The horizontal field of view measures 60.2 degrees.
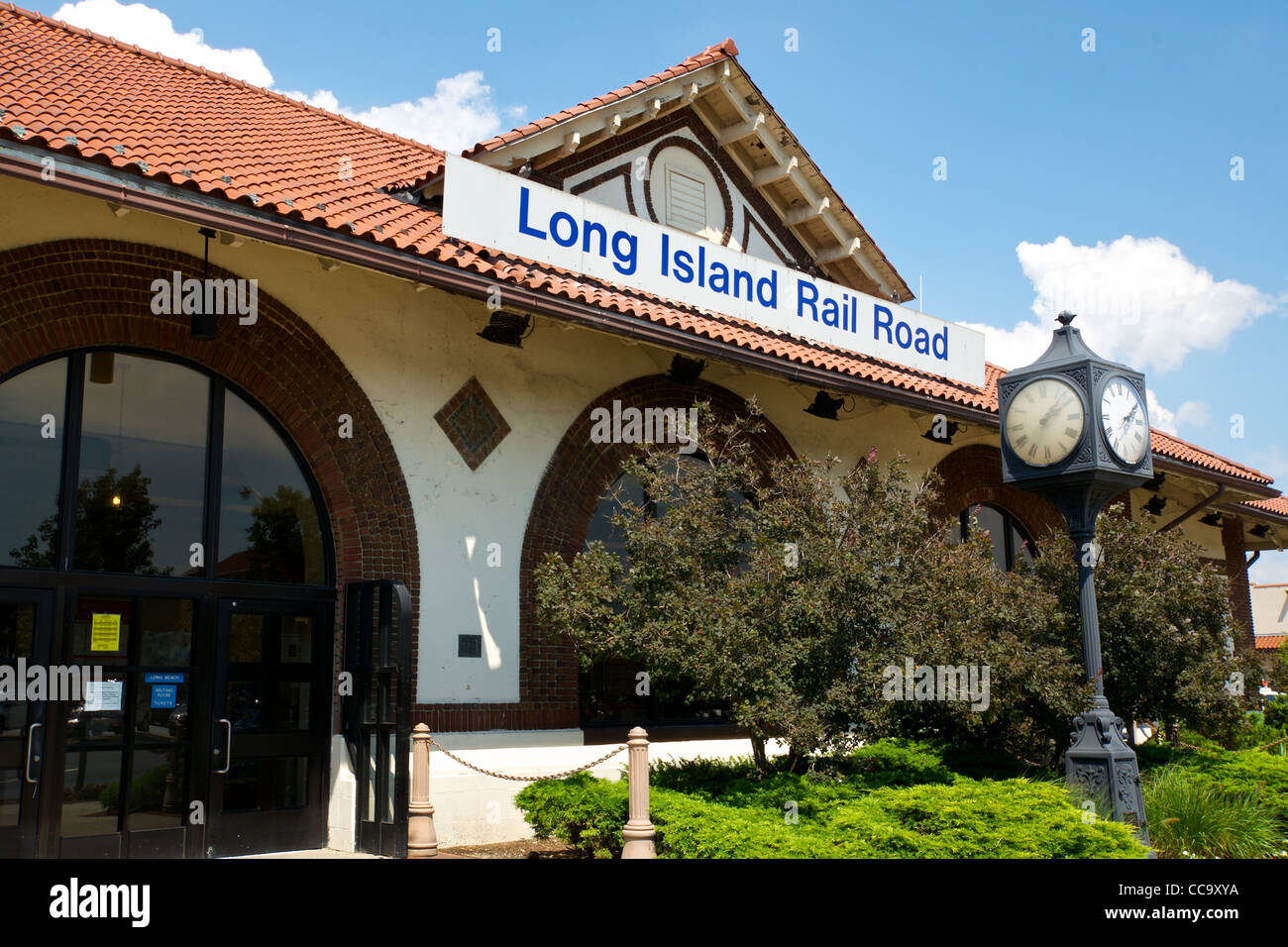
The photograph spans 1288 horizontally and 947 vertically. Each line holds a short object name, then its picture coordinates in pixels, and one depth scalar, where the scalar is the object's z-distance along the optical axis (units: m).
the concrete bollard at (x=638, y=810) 7.36
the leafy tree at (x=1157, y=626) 10.14
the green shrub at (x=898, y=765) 9.23
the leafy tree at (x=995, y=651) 8.95
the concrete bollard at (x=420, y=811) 8.23
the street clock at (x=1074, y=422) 8.55
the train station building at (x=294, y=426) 7.93
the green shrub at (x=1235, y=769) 9.70
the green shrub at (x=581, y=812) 8.07
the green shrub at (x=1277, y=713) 15.89
